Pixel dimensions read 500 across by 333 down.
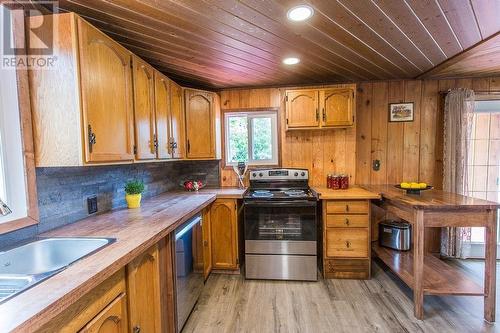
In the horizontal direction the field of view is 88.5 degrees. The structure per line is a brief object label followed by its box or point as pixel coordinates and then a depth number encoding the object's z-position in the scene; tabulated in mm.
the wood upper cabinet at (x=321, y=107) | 2861
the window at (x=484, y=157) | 3006
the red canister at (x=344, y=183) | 2926
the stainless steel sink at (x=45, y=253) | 1152
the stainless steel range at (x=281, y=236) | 2561
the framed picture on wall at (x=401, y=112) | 3111
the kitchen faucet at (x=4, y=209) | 1223
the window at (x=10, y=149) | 1242
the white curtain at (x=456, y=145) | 2881
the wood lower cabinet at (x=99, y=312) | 851
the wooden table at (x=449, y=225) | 1955
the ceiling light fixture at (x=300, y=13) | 1449
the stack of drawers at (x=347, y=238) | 2590
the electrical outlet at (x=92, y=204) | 1784
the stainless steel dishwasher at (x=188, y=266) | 1784
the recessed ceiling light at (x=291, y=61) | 2312
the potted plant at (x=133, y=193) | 2062
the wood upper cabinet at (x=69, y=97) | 1287
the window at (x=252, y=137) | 3273
